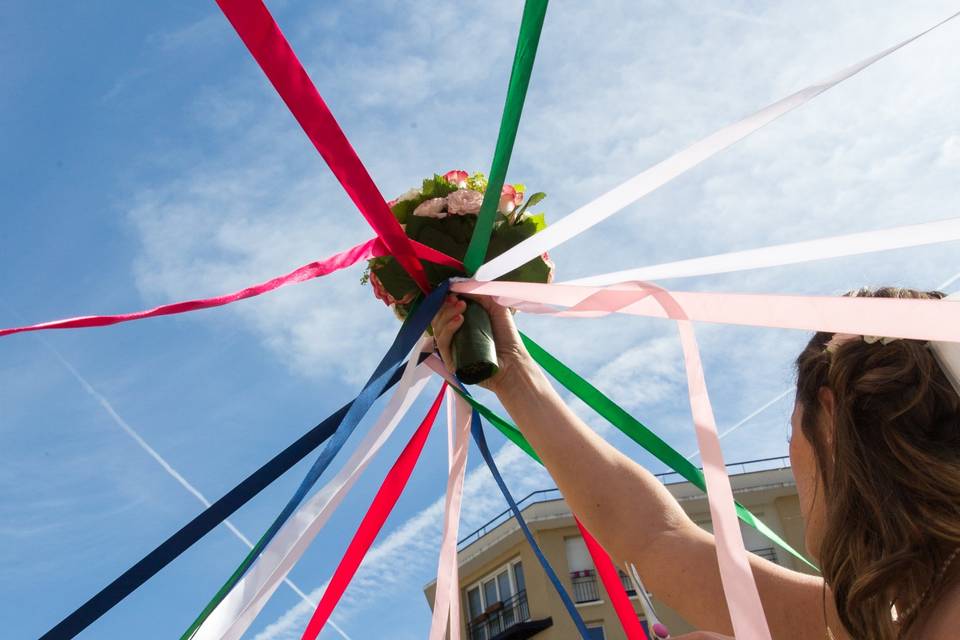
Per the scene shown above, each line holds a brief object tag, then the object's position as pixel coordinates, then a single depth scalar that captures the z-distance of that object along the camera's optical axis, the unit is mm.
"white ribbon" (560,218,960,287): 1621
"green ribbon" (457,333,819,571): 2836
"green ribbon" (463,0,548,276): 2018
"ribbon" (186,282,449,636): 2373
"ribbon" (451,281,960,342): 1367
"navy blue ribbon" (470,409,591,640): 3297
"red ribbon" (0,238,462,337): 2531
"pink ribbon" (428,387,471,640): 3029
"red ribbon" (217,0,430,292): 1812
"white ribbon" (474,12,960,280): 1908
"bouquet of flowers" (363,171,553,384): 2805
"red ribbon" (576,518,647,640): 2859
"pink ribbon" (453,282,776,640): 1398
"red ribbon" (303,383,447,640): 2848
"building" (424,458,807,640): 18266
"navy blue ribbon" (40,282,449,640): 2359
